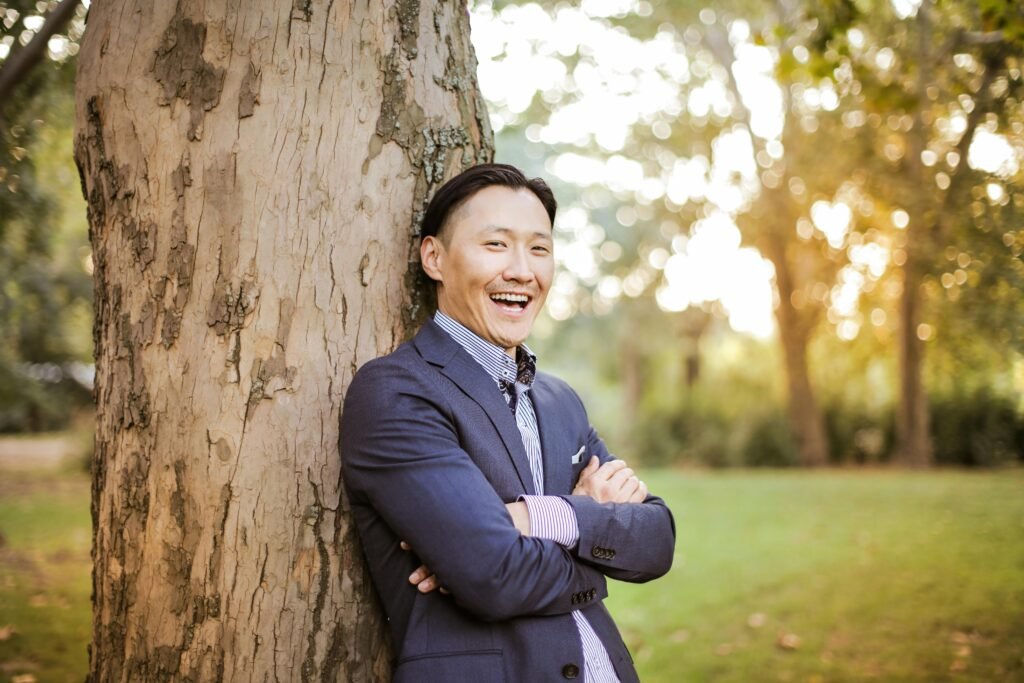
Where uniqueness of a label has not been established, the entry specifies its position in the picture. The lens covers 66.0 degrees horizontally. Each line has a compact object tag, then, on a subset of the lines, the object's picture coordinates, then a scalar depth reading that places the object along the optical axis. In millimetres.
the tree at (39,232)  6176
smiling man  2049
